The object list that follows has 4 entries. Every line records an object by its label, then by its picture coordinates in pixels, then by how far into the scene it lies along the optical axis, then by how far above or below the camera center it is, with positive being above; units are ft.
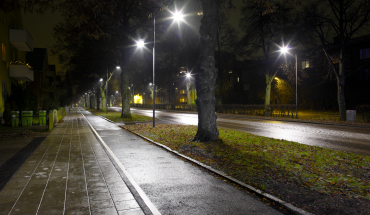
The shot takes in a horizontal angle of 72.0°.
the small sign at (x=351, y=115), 67.25 -2.88
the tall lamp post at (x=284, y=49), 82.85 +18.22
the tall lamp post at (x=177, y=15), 46.70 +16.59
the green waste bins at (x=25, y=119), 59.06 -3.27
